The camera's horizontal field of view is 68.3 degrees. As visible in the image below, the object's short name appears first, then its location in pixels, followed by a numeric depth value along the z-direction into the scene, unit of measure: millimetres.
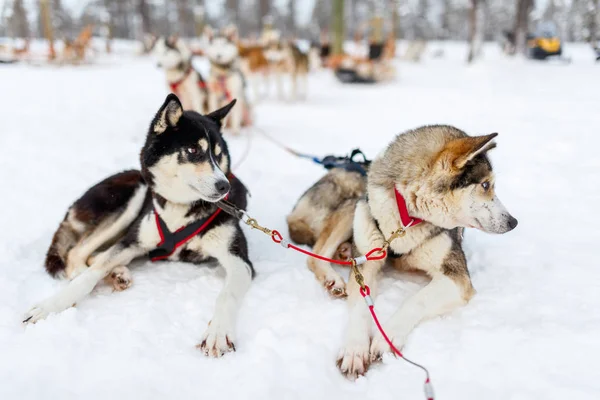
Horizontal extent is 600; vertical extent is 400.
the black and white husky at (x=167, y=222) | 2100
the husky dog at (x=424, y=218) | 1865
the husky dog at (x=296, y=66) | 9875
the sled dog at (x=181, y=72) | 5863
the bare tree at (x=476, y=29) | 13016
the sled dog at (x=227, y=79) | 6207
